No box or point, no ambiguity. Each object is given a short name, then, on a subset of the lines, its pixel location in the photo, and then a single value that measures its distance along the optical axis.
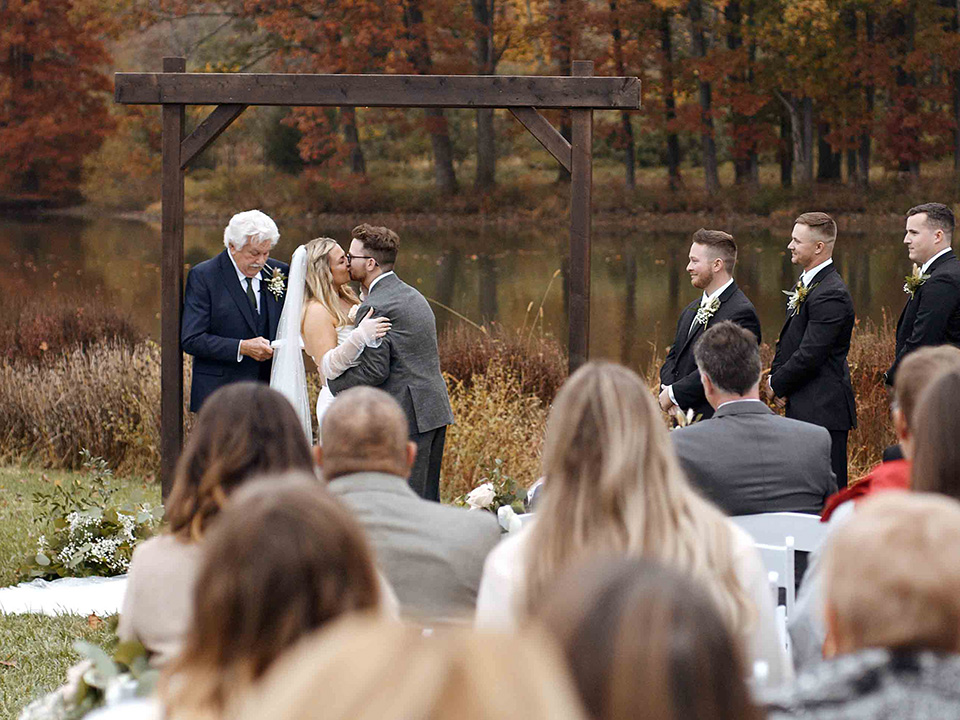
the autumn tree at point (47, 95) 64.56
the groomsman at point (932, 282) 12.66
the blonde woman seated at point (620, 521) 5.32
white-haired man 13.01
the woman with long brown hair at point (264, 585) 3.42
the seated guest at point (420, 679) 2.42
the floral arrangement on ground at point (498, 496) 10.91
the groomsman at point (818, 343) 12.60
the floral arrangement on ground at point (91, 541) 12.49
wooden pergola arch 13.17
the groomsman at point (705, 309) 12.00
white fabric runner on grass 11.40
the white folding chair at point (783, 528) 7.66
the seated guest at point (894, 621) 3.59
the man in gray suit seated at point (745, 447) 7.90
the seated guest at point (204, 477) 5.69
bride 13.27
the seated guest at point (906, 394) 6.54
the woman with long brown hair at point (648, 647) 2.84
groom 12.66
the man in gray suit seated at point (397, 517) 6.29
